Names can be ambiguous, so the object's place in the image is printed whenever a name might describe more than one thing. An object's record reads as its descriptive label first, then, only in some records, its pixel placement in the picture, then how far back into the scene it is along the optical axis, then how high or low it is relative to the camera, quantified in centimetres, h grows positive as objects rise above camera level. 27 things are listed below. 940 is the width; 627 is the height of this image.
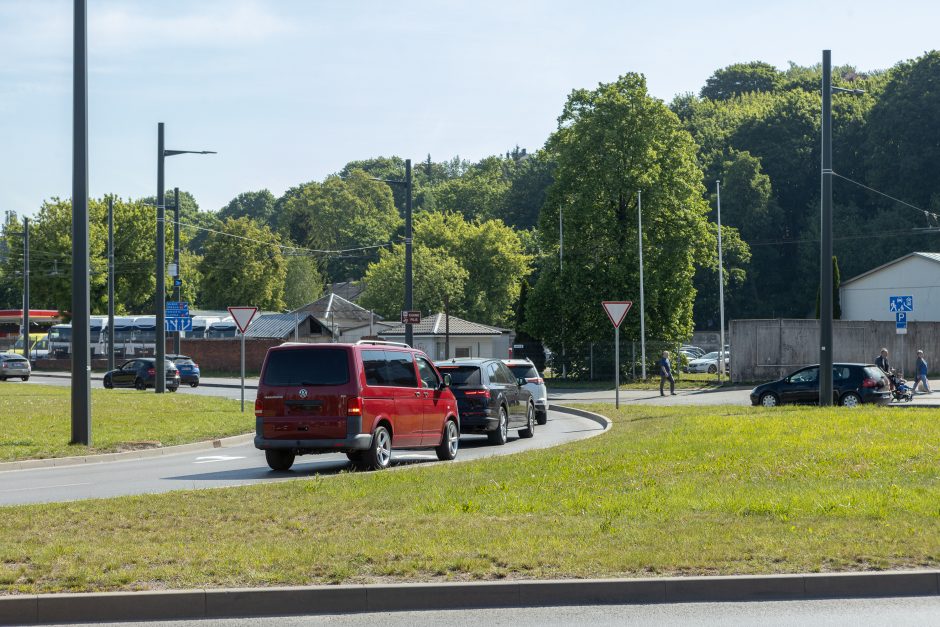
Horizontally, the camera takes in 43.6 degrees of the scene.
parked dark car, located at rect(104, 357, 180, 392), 5084 -148
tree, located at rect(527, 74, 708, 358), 5738 +608
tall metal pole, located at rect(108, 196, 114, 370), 5441 +245
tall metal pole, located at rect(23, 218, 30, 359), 6400 +279
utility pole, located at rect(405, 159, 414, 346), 3972 +265
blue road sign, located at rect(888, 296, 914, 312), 3819 +106
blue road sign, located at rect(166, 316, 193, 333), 4738 +71
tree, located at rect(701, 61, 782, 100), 12412 +2727
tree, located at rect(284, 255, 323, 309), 11319 +551
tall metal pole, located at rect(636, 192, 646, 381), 5207 +99
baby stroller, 3519 -166
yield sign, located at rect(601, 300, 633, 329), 3148 +75
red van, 1741 -96
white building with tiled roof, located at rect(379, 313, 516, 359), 7000 +12
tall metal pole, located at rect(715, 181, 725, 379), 5350 +3
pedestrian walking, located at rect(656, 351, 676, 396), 4405 -130
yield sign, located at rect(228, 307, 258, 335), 3078 +65
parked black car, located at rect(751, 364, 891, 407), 3189 -142
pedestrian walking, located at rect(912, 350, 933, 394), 3912 -119
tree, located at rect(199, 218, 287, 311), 10325 +658
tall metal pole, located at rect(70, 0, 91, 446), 2042 +229
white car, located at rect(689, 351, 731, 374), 7025 -167
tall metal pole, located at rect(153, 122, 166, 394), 3806 +234
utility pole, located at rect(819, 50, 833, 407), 2797 +188
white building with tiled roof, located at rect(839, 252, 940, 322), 6475 +271
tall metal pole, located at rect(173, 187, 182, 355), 4769 +451
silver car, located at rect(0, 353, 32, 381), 6188 -129
